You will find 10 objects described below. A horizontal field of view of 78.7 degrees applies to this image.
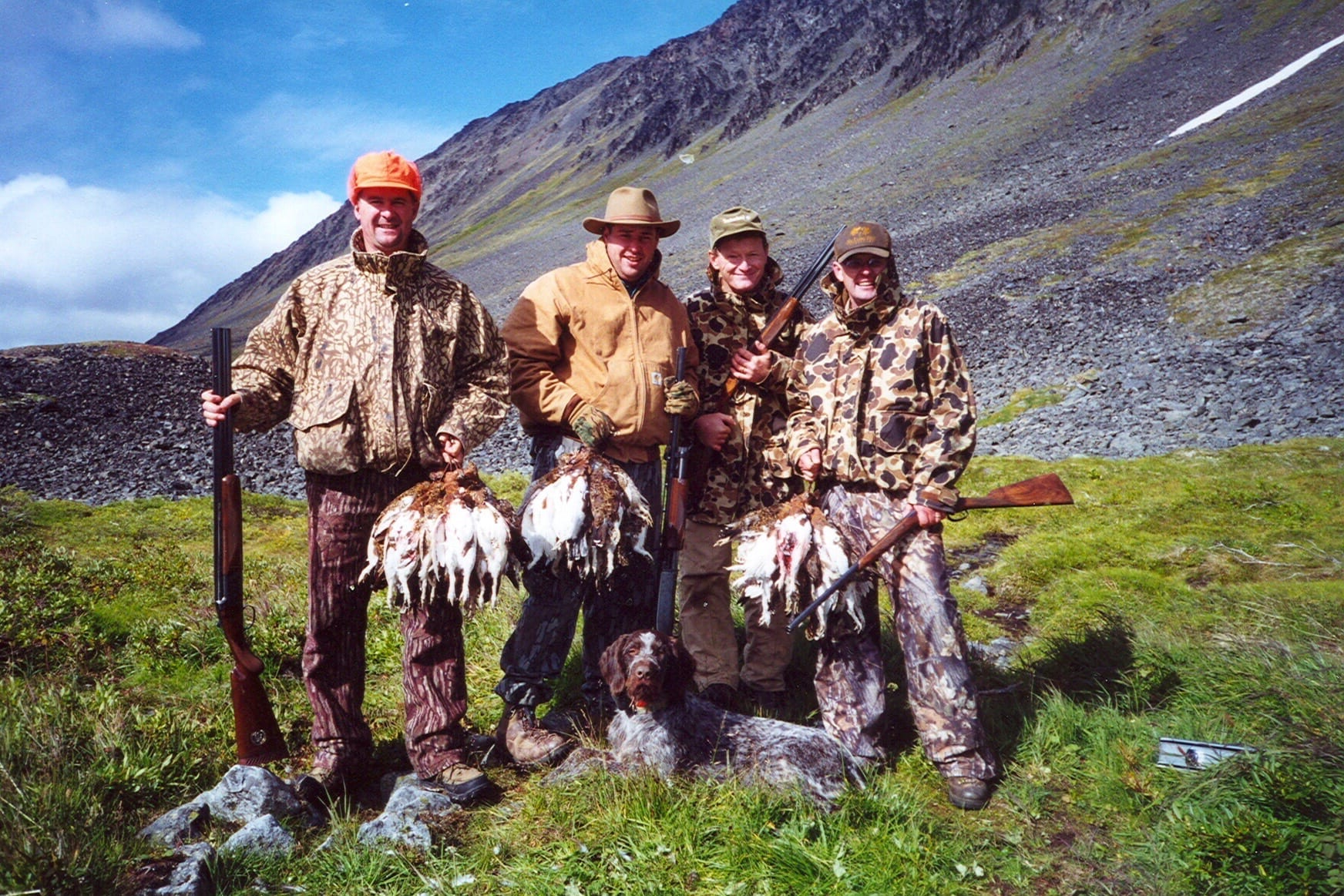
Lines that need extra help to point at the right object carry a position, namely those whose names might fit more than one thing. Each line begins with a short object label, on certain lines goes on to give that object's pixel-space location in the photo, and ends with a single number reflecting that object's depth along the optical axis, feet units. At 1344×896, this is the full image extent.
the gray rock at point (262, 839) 11.91
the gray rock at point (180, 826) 12.07
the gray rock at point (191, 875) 10.67
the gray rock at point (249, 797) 13.03
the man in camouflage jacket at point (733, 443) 17.80
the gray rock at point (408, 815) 12.49
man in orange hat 14.16
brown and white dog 13.84
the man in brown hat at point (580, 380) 15.80
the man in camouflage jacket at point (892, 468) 15.01
